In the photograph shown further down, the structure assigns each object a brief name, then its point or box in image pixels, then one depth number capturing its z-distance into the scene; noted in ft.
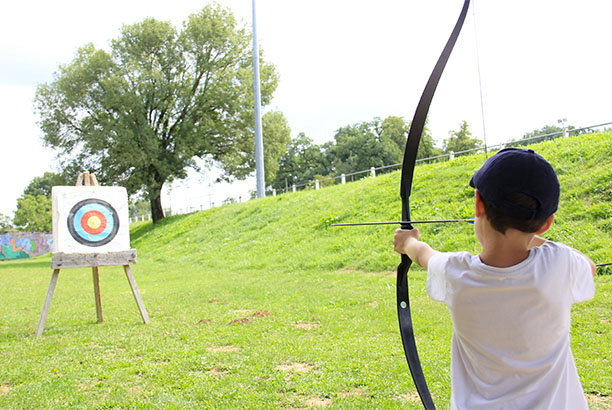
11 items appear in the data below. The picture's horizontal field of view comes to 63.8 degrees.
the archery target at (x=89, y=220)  20.49
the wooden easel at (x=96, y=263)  19.01
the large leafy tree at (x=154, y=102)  75.56
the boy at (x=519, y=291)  4.14
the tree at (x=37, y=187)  253.24
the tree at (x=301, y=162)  199.72
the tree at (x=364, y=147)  85.35
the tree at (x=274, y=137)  83.76
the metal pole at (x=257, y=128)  65.51
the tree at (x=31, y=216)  169.43
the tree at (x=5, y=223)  178.90
